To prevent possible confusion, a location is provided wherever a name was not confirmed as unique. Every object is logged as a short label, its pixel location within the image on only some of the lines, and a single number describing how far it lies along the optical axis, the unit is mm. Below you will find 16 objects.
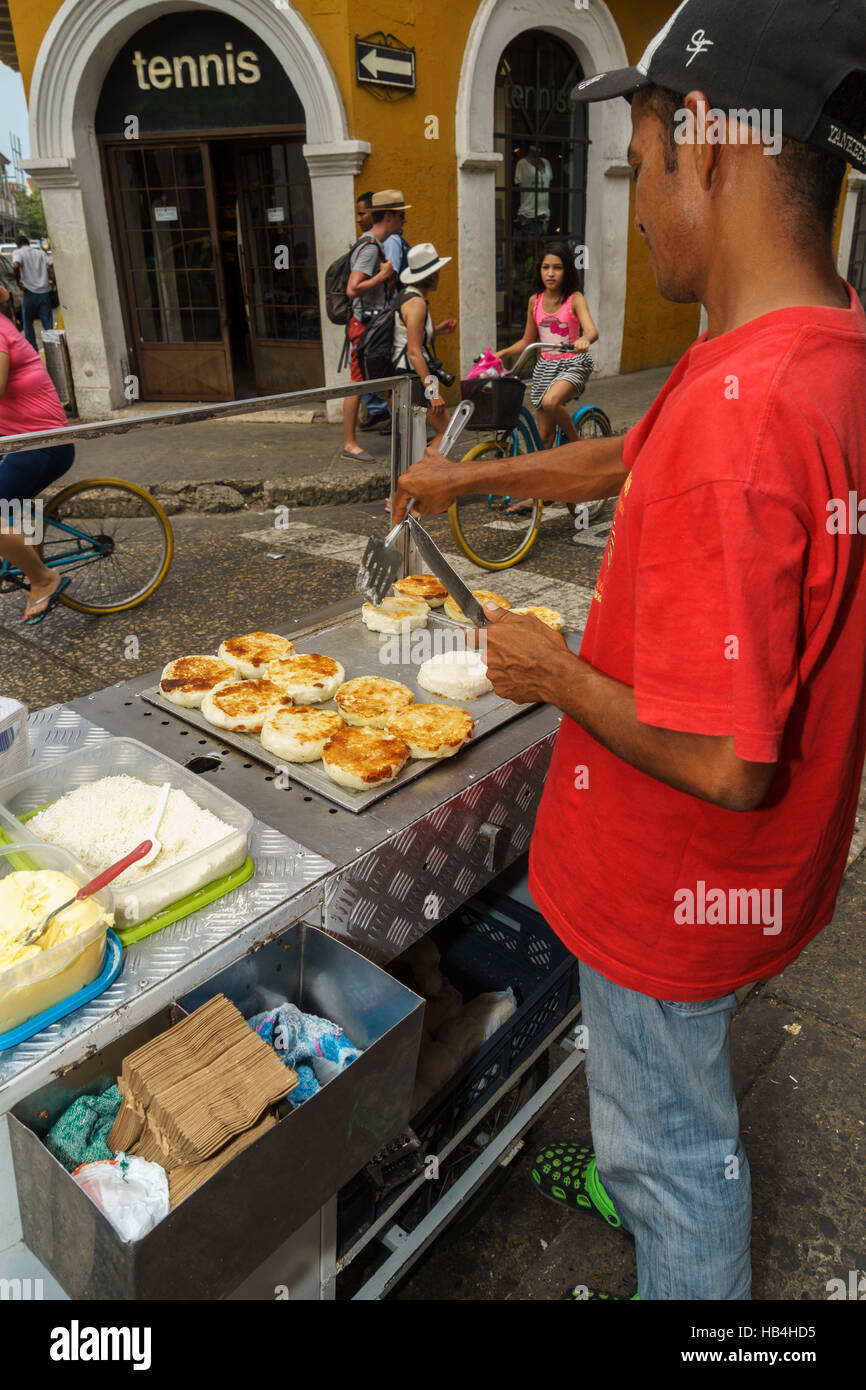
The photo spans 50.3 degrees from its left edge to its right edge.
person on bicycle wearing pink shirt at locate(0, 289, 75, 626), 4895
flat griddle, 1988
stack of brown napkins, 1255
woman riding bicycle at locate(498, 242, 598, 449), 7070
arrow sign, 9195
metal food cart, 1356
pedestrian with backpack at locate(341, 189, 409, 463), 8375
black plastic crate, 1999
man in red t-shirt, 1135
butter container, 1299
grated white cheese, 1629
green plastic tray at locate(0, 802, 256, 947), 1530
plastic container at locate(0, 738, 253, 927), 1547
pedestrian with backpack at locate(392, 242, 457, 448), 7758
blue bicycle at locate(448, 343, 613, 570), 5574
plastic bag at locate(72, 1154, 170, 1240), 1205
